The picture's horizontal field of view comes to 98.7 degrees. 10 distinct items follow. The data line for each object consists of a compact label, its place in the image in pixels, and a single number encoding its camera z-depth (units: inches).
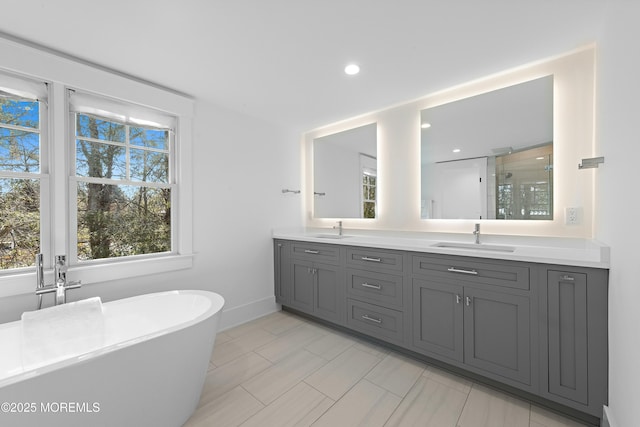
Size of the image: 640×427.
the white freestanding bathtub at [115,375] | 42.5
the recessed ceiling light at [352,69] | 80.8
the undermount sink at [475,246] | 82.9
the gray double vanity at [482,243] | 61.5
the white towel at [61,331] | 61.2
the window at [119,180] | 83.0
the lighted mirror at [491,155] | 80.7
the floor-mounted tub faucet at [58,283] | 68.8
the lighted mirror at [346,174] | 120.4
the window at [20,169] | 71.3
